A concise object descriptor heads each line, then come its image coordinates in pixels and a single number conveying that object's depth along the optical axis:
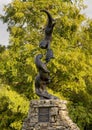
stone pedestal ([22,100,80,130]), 16.83
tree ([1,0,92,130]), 25.03
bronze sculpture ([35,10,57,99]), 17.38
